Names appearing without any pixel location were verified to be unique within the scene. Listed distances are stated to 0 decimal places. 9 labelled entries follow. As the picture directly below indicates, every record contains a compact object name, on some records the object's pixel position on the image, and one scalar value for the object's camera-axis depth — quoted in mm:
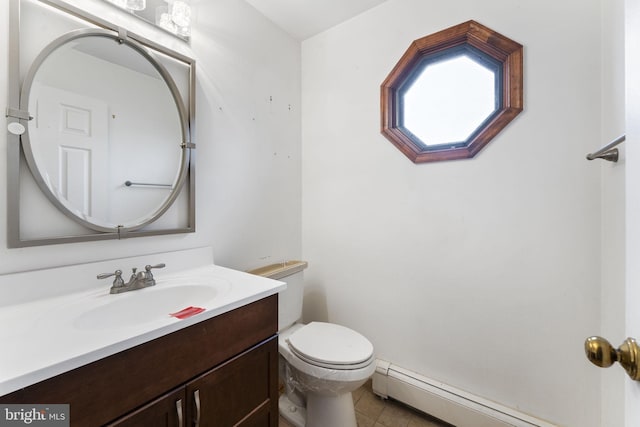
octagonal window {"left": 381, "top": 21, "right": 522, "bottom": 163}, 1232
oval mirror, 890
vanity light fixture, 1156
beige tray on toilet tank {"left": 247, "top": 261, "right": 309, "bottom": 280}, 1436
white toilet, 1142
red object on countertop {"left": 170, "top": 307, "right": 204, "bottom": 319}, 745
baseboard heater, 1200
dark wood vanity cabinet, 576
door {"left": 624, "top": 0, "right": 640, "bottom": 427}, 388
